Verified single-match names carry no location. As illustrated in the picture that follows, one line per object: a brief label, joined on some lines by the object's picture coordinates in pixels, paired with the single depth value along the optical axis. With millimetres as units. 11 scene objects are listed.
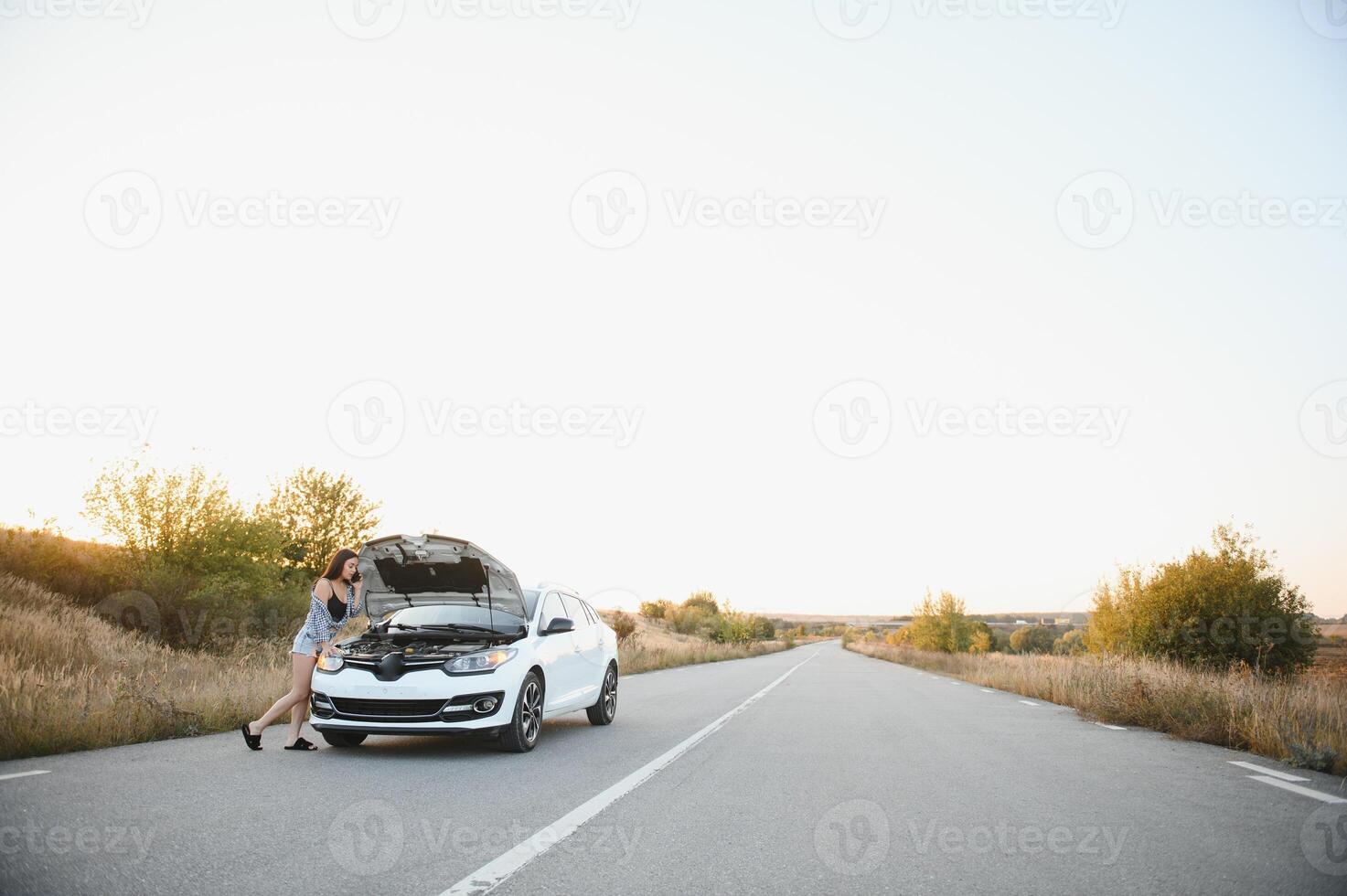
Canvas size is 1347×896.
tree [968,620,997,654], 83500
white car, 8141
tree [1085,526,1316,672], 23984
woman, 8375
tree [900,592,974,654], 69500
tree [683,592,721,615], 86000
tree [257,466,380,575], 29125
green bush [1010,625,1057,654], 127319
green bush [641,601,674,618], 81562
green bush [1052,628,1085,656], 109638
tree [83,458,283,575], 22500
